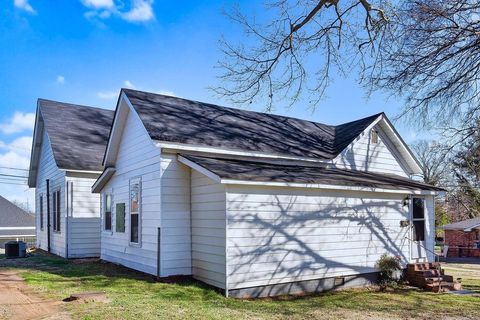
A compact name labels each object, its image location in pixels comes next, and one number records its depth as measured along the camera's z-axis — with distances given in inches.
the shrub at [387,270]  448.5
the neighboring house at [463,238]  1317.7
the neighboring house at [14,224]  1111.6
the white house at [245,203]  365.1
